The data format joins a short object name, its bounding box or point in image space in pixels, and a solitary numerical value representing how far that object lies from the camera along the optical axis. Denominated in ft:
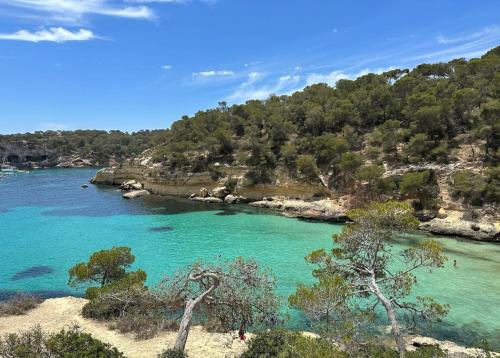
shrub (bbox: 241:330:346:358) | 33.45
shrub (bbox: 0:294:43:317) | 59.11
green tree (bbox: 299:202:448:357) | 49.06
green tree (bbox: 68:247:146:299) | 60.90
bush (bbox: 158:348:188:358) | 40.55
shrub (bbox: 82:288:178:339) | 53.62
